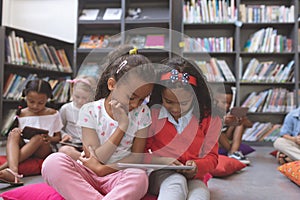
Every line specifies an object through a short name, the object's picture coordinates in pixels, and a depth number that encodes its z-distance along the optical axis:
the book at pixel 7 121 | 2.92
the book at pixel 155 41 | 3.43
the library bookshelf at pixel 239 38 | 3.38
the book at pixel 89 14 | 3.63
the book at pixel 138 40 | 3.26
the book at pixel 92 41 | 3.65
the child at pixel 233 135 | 2.27
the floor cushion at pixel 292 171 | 1.59
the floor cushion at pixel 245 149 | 2.54
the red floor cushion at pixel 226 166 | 1.77
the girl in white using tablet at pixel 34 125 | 1.70
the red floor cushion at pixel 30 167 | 1.70
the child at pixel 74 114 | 1.73
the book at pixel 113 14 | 3.59
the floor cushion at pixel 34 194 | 1.17
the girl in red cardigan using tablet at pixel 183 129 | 1.20
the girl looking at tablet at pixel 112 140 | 1.07
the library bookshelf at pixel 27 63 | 2.99
